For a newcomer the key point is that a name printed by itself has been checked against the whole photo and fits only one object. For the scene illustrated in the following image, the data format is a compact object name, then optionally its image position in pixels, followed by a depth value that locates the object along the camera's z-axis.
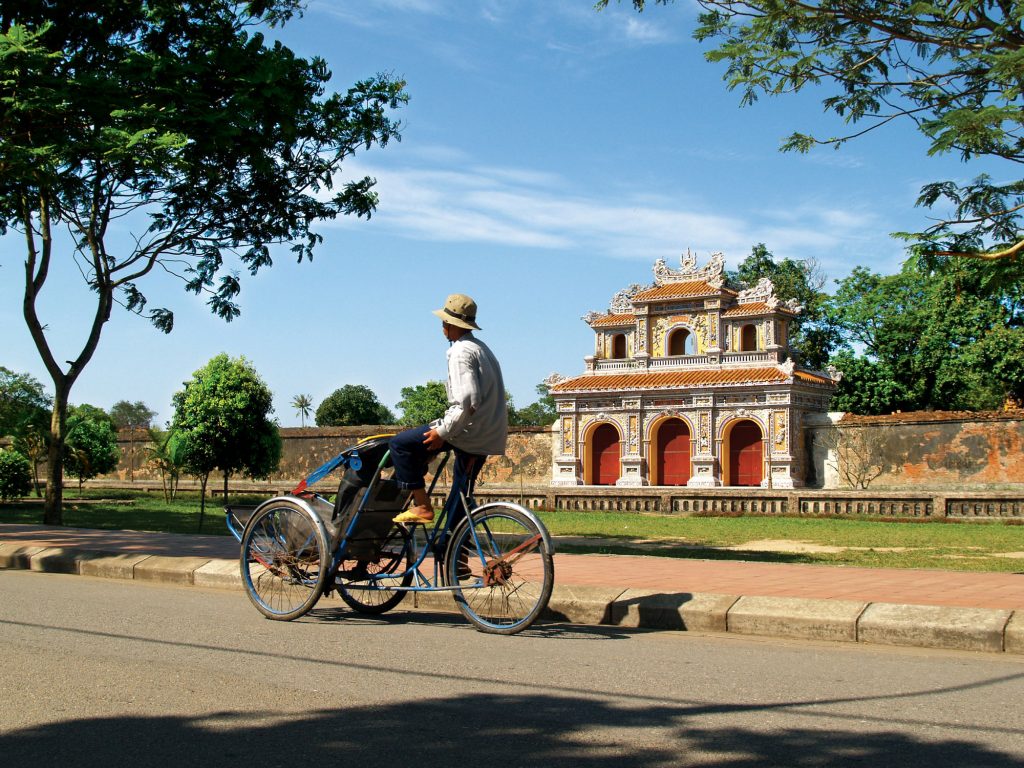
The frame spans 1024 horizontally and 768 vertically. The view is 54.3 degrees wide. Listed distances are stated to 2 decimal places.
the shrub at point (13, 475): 27.66
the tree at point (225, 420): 23.98
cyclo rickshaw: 6.08
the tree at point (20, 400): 28.20
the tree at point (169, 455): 24.27
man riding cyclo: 6.16
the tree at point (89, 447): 33.95
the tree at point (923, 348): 45.38
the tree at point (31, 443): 30.45
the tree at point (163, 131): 10.86
